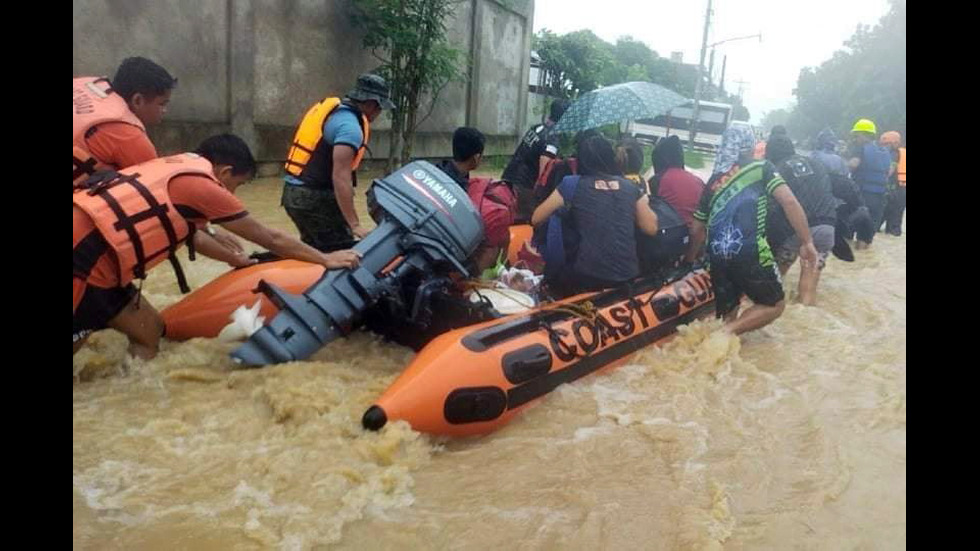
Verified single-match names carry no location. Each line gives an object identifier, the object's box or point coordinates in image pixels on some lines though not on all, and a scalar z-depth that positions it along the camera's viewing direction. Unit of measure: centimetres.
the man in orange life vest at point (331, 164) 388
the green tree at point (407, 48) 919
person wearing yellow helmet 834
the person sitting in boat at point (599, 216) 386
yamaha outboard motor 315
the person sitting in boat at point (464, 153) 419
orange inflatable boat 286
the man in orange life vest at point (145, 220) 270
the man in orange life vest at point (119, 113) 295
